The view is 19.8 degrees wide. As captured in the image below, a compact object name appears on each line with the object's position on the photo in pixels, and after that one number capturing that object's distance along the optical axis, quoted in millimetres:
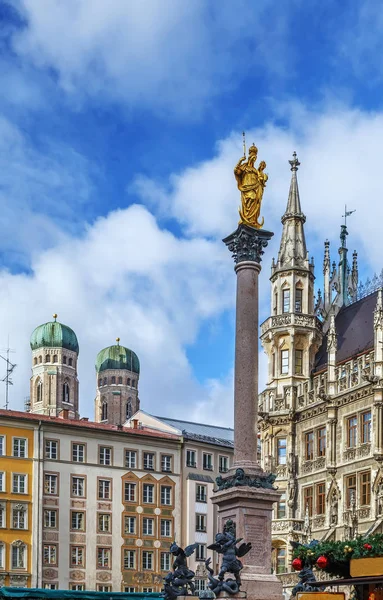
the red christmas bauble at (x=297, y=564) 29972
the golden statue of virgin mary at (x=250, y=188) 35469
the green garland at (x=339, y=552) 27906
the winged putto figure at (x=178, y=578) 32250
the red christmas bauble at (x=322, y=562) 27438
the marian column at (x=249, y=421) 31234
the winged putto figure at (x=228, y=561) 28438
